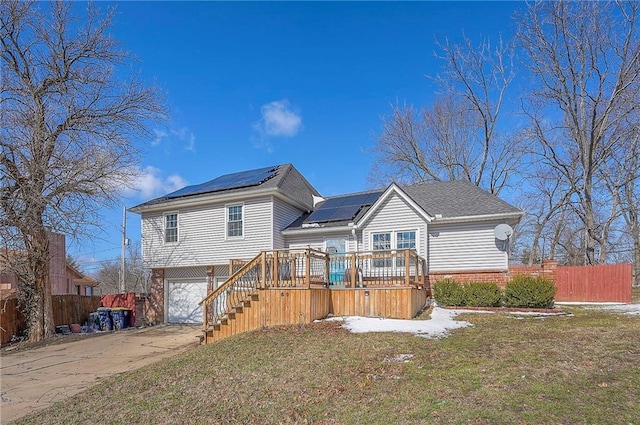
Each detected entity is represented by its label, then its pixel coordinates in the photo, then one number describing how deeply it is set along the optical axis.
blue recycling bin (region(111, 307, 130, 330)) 16.20
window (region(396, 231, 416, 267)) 13.73
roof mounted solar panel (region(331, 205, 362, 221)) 14.84
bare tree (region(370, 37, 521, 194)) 26.06
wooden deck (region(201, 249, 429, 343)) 10.09
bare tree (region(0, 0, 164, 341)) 12.09
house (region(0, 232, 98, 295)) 13.04
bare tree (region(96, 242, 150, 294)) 42.97
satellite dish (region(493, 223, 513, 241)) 12.69
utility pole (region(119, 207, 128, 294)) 26.45
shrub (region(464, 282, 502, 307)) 11.63
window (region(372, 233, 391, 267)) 14.02
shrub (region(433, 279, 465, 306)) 12.02
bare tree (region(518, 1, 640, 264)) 18.83
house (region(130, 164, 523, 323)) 11.25
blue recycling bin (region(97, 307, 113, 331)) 16.02
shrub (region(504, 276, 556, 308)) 11.24
